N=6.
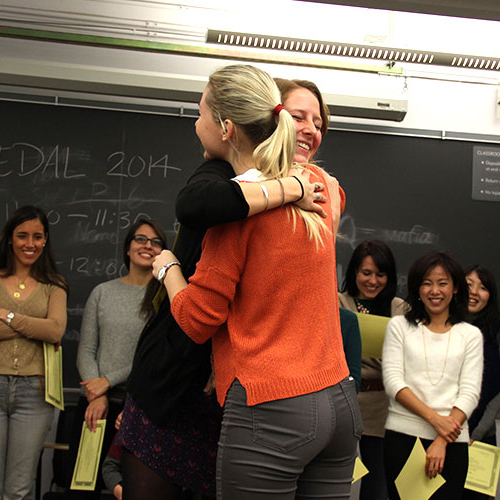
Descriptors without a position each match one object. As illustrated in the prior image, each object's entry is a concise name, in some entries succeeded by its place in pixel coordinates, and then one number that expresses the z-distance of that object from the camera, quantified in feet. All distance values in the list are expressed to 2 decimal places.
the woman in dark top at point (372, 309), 11.08
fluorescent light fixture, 12.12
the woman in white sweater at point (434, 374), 9.44
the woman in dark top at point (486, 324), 11.89
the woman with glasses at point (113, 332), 11.05
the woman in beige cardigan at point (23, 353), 10.71
